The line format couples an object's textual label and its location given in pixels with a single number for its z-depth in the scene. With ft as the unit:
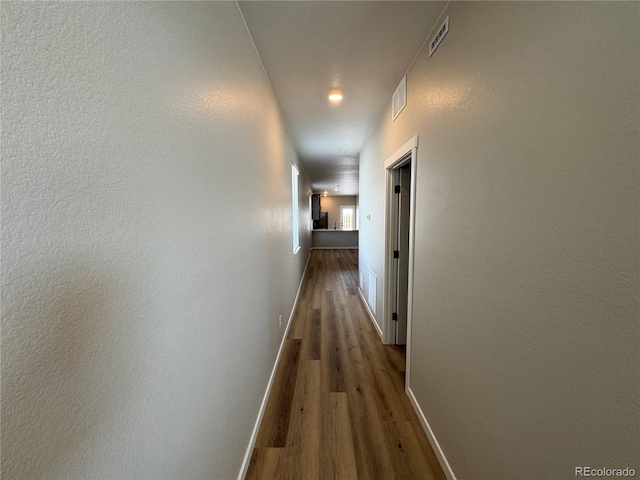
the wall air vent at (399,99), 6.44
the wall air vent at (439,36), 4.34
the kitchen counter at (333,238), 32.63
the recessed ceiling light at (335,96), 7.36
